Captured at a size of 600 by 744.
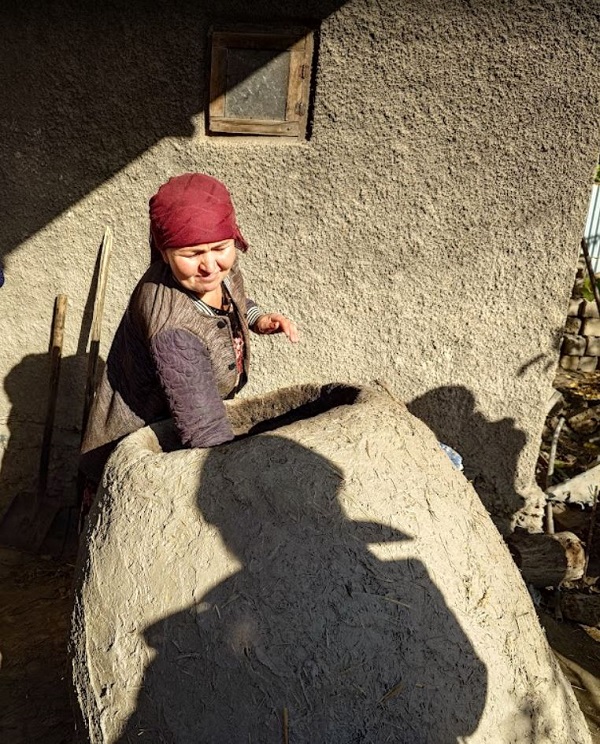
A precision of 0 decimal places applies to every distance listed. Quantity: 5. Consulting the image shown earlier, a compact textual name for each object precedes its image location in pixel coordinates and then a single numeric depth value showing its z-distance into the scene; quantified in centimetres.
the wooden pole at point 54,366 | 350
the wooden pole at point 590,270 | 369
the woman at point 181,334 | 201
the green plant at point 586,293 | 632
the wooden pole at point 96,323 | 332
